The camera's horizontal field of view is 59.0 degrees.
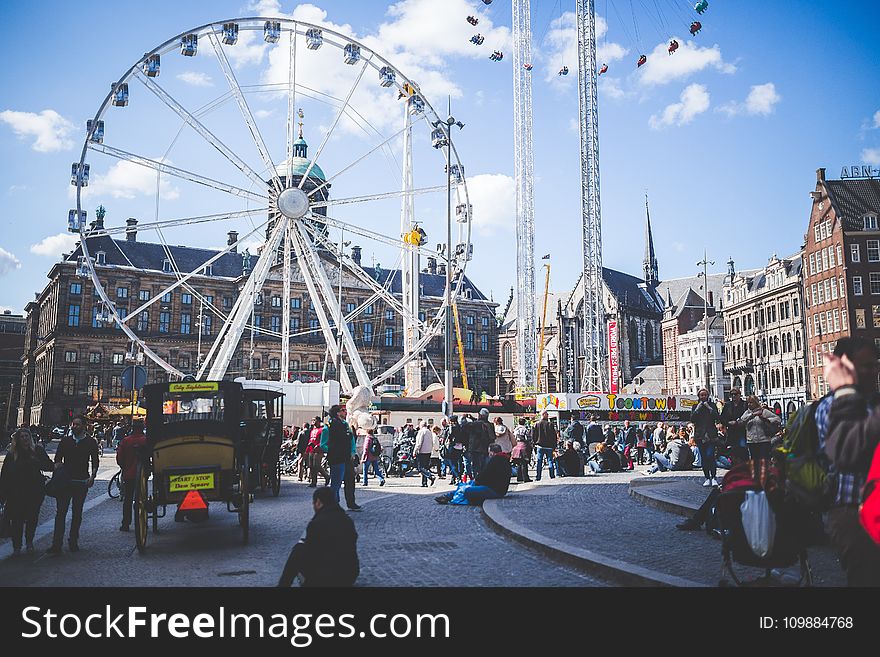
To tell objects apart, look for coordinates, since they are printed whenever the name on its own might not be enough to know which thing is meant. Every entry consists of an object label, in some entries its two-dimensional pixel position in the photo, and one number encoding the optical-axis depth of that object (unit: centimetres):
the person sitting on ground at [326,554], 657
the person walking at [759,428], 1270
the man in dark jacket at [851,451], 450
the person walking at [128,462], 1280
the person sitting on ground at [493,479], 1581
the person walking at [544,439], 2217
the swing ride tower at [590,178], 5947
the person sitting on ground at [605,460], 2556
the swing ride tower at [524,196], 7138
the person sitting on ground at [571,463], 2295
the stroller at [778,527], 622
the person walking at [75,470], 1054
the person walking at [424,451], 2125
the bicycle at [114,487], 1848
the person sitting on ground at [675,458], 2325
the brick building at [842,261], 6388
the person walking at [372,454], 2239
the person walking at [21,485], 1008
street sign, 1887
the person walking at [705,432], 1606
